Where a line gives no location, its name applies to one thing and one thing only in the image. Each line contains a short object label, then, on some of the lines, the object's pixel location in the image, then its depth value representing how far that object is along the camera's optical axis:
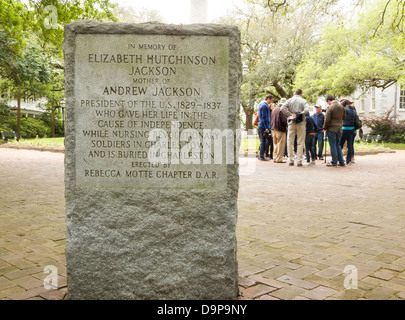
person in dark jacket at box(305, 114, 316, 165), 12.65
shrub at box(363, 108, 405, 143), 28.34
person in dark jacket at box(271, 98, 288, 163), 12.59
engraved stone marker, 2.98
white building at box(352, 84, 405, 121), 32.02
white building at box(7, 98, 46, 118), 42.95
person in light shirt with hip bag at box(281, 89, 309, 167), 11.58
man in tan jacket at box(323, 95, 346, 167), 11.30
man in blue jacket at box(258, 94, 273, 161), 13.52
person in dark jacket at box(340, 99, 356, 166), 12.05
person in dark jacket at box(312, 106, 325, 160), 13.51
